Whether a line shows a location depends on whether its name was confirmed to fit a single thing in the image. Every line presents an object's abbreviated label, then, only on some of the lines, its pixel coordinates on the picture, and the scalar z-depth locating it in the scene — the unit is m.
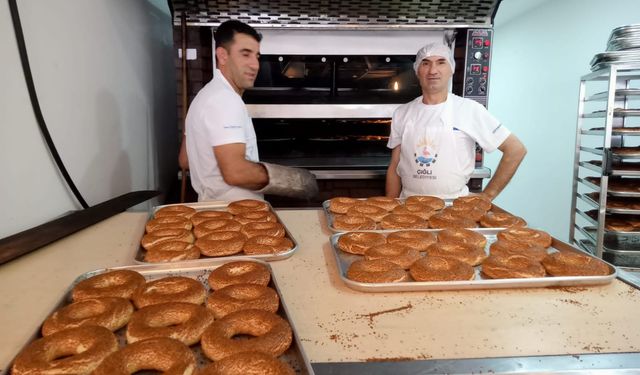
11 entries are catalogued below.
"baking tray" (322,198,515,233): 1.56
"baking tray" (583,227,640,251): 3.18
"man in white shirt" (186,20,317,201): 2.11
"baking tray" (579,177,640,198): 3.07
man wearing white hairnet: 2.44
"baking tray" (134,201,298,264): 1.26
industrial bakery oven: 2.91
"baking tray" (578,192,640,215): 3.11
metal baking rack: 3.03
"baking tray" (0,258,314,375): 0.79
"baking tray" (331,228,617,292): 1.08
